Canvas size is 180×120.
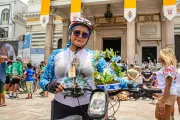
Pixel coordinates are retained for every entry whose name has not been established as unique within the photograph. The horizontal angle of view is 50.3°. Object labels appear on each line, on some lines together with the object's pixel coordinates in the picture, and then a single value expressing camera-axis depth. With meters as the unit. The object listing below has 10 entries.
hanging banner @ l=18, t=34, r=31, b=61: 18.50
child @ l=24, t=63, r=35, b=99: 8.97
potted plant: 1.95
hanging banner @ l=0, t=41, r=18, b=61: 22.38
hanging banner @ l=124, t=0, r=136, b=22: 13.89
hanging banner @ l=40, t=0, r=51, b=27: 16.62
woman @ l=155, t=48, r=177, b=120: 3.16
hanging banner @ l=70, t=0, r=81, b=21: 15.42
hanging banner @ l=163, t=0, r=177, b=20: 13.23
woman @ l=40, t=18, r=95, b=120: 1.89
